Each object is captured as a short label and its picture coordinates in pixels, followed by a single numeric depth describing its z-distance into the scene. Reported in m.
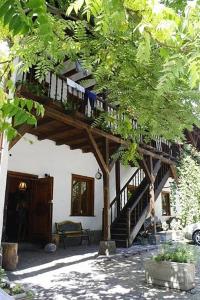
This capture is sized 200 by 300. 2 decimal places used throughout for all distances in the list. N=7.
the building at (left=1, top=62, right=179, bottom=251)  6.43
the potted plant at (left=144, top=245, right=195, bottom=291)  4.02
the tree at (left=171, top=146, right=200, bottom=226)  6.40
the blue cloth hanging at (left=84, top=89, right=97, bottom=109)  6.81
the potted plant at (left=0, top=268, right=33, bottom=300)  3.32
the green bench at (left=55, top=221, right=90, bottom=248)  7.53
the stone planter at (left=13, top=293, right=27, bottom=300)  3.27
